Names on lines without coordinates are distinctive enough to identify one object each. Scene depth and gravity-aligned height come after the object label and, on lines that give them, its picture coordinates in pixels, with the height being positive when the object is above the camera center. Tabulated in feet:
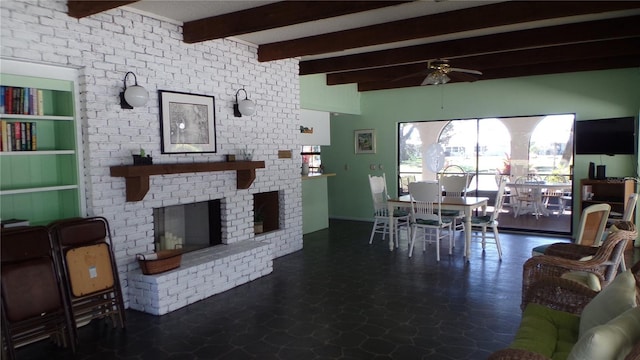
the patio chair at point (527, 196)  26.55 -2.40
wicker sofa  5.21 -2.59
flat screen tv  20.30 +0.95
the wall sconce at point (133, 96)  12.62 +1.83
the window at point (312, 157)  28.84 +0.11
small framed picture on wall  28.17 +1.11
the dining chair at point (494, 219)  18.43 -2.65
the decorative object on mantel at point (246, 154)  17.19 +0.19
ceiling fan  15.85 +3.15
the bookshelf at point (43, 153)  11.06 +0.21
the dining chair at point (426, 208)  18.16 -2.11
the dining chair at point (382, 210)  21.10 -2.56
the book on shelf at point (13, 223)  10.84 -1.52
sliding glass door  25.02 +0.16
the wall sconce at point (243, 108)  16.70 +1.95
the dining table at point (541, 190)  25.85 -1.97
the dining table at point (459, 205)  18.09 -2.01
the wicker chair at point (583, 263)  9.90 -2.41
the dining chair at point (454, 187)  20.69 -1.47
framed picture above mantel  14.16 +1.26
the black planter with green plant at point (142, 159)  12.94 +0.03
